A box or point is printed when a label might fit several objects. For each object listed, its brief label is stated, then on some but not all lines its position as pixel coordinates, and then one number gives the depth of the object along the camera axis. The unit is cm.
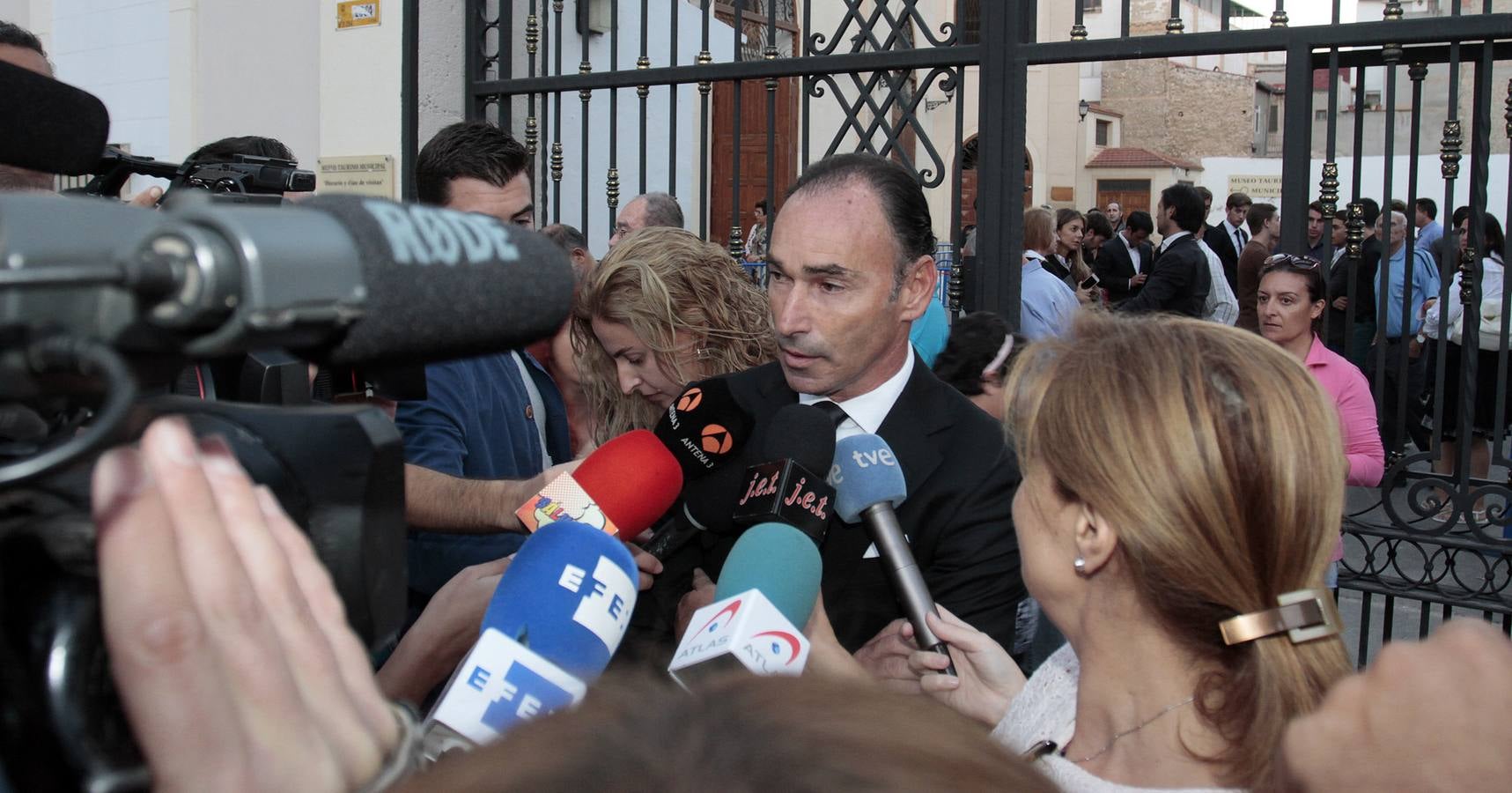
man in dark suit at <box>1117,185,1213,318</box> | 832
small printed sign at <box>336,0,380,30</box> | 521
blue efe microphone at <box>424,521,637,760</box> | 117
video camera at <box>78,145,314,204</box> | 215
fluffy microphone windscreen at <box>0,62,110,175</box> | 107
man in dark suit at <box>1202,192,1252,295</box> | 1100
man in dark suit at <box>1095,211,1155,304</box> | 1088
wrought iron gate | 362
